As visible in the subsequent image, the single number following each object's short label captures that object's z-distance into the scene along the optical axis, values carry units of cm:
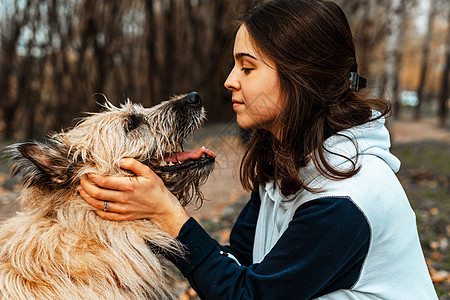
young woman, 154
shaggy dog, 170
